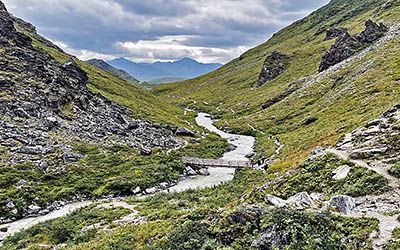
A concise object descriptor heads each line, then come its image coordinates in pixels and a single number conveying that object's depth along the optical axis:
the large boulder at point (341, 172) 26.79
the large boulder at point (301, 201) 21.60
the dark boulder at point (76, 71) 101.79
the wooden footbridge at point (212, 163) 62.06
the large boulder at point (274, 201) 21.86
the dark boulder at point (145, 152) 67.62
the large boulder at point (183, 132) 91.12
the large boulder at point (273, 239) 18.17
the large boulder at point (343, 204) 20.91
